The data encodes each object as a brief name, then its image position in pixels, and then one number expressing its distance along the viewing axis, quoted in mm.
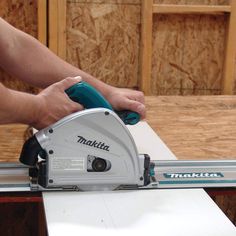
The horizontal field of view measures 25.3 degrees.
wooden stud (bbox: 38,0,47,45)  2707
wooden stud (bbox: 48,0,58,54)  2717
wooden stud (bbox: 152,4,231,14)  2820
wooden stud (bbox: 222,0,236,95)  2914
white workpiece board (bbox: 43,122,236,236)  1249
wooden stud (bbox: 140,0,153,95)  2816
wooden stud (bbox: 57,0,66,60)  2732
